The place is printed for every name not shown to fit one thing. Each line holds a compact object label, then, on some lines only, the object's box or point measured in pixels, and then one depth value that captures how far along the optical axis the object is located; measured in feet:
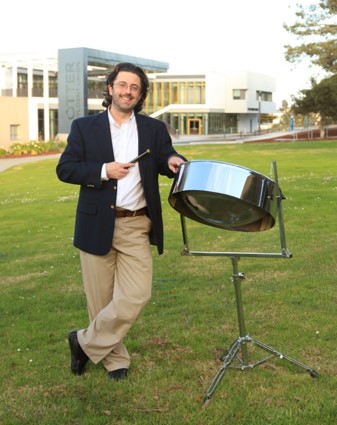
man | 12.64
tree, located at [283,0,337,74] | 104.88
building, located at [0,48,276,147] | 172.35
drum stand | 12.10
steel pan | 10.99
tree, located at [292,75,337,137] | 170.19
